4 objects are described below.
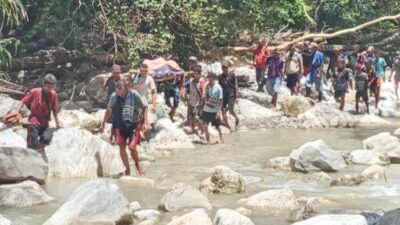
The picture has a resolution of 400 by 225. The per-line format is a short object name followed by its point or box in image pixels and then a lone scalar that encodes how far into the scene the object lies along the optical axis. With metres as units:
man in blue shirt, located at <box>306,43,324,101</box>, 16.02
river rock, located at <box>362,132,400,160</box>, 10.26
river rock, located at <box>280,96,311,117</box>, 14.98
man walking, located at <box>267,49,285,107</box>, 15.40
